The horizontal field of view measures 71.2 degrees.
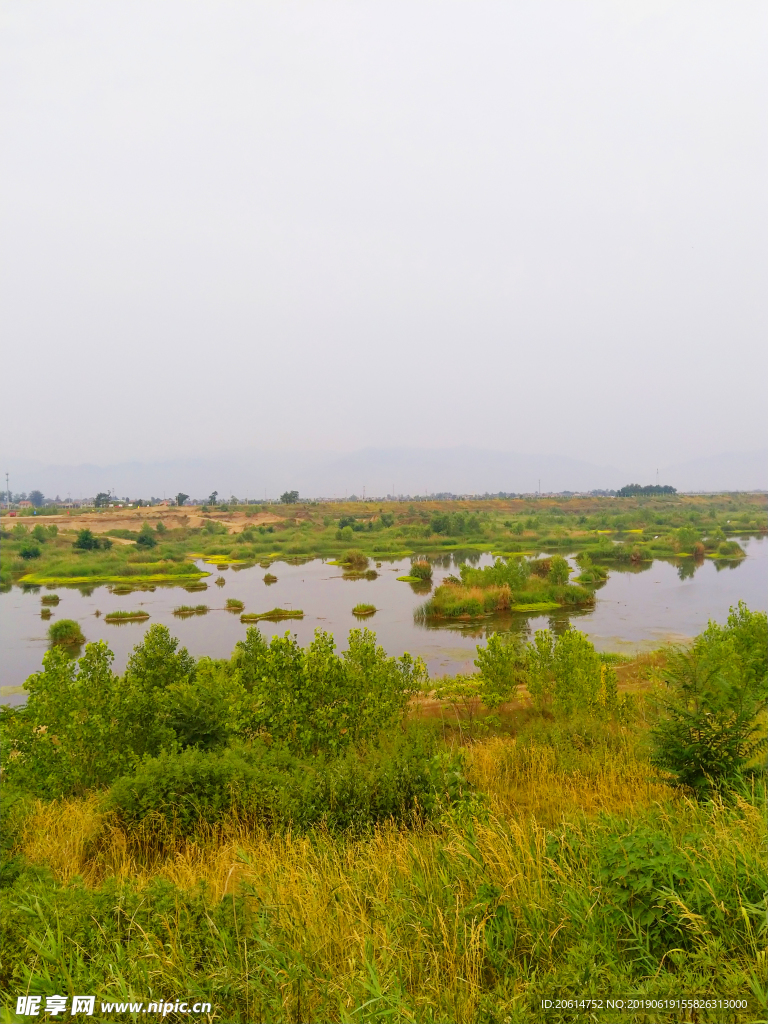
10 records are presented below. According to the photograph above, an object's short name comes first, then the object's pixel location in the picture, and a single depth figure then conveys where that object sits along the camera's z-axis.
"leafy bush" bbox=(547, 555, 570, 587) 31.25
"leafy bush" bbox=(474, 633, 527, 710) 12.88
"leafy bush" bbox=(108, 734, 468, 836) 4.95
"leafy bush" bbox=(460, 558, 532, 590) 29.44
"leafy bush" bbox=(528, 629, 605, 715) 11.38
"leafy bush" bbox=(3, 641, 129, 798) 7.70
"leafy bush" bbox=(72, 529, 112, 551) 43.38
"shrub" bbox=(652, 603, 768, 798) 4.60
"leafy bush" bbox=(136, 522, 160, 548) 46.06
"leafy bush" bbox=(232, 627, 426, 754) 8.66
